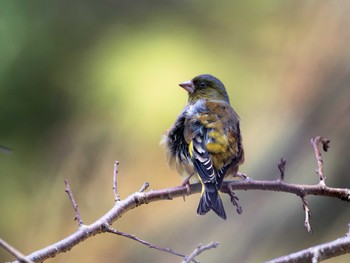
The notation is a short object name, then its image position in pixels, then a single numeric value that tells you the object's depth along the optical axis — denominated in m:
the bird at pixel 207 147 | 7.12
